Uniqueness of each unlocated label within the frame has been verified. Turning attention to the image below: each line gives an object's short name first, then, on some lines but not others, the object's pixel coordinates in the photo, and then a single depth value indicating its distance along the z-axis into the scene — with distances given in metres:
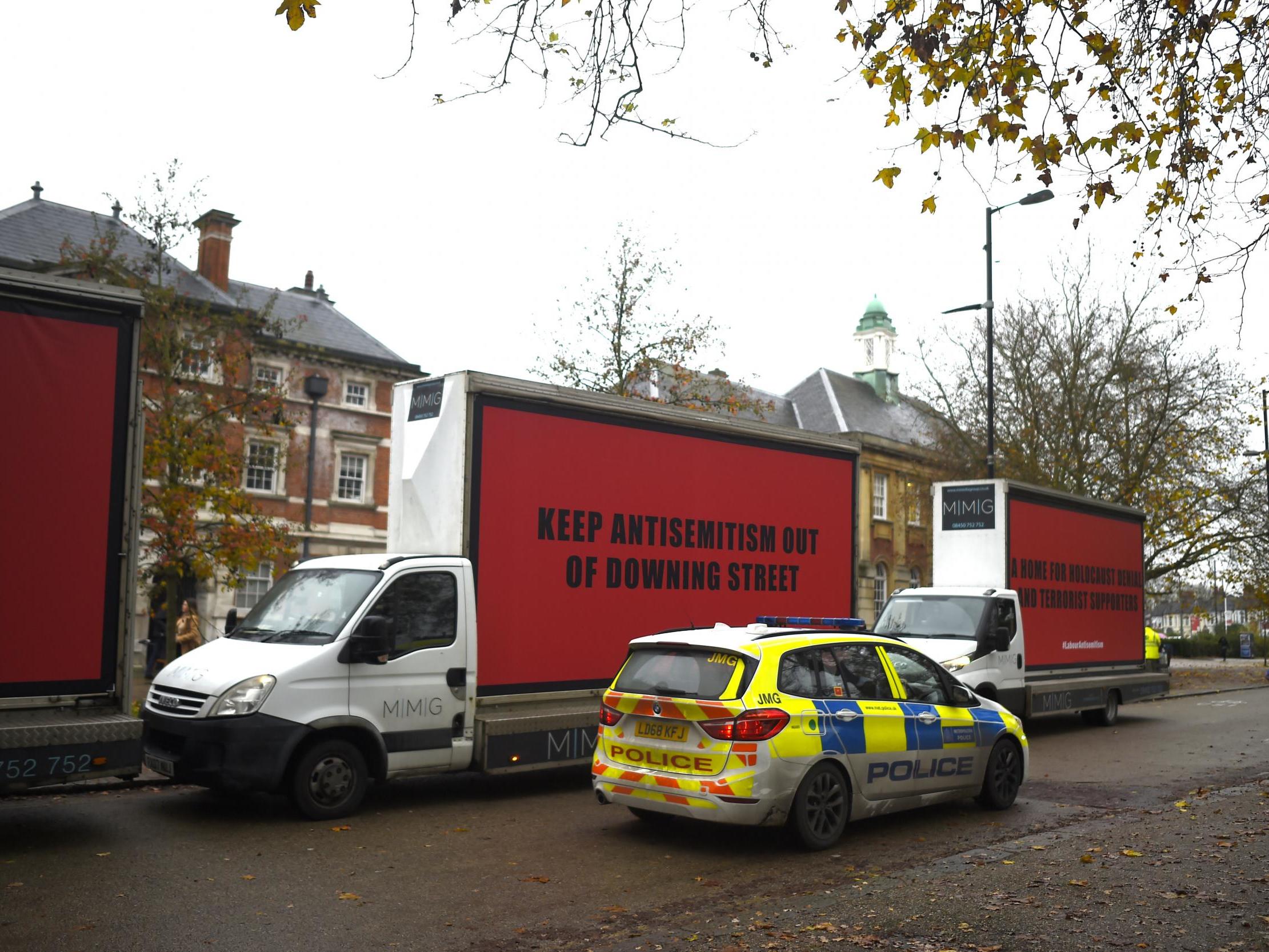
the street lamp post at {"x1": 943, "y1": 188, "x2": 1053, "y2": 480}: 23.78
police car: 7.89
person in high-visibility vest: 31.79
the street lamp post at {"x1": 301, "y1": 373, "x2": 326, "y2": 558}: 25.23
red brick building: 36.81
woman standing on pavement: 18.67
